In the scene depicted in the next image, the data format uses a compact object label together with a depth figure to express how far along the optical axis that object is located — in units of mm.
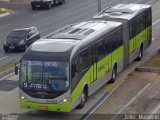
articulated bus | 21797
